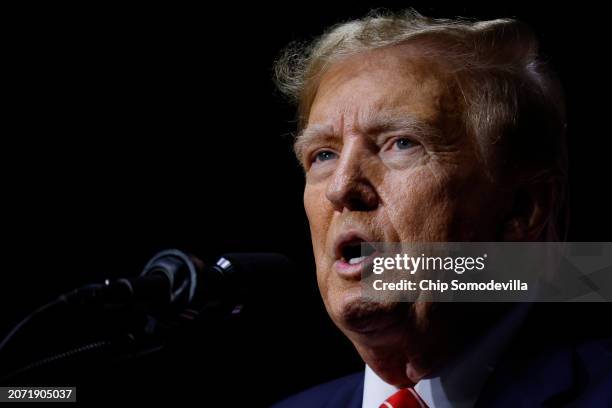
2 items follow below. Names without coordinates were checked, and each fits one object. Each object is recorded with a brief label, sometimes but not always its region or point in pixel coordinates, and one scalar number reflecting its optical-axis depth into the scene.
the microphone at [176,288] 2.84
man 2.92
